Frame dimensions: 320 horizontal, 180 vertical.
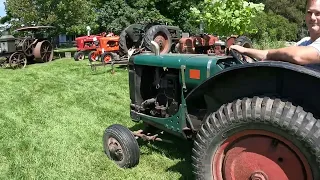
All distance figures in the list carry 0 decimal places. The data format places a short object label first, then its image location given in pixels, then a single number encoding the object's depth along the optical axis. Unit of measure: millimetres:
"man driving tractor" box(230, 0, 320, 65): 1938
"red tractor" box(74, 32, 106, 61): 15711
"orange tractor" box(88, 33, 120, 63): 14142
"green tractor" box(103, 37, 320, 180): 1933
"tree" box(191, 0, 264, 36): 9828
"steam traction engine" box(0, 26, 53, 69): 13266
